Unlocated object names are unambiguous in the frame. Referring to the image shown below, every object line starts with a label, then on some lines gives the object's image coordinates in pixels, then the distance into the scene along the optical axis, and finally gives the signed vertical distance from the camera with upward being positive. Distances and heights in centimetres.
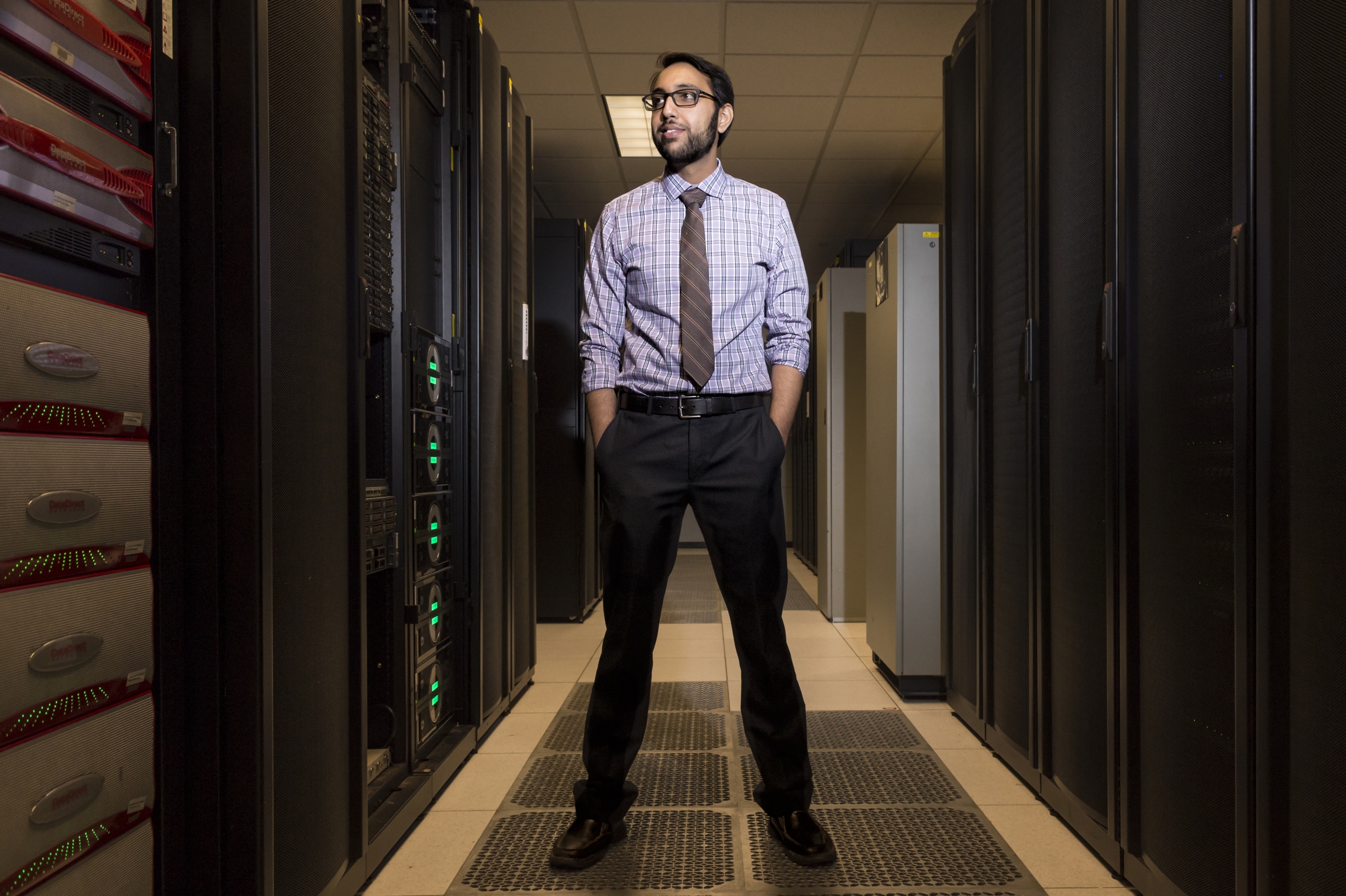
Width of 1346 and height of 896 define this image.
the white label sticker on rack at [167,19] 107 +58
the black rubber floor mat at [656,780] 193 -85
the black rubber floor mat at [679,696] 273 -89
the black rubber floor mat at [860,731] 234 -88
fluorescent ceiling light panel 475 +204
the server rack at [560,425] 426 +12
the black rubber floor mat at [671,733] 233 -87
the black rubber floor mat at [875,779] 194 -86
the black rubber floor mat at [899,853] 153 -83
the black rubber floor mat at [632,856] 152 -83
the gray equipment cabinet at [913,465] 288 -7
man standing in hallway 159 +2
